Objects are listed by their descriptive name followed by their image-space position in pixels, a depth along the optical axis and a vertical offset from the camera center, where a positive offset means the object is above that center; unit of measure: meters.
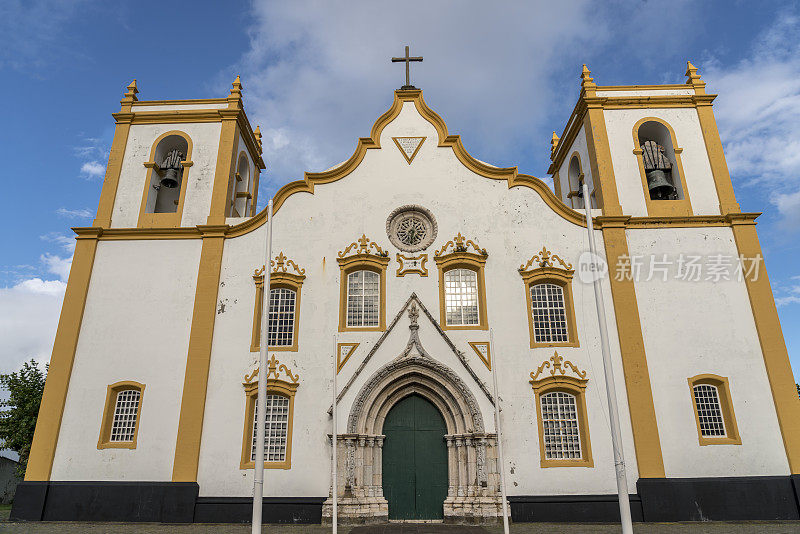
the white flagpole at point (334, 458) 12.21 +0.36
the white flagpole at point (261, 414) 10.63 +1.19
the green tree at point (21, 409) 21.59 +2.61
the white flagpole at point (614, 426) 10.23 +0.86
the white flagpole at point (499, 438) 12.99 +0.79
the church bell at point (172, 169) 18.56 +10.25
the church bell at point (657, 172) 18.00 +9.79
